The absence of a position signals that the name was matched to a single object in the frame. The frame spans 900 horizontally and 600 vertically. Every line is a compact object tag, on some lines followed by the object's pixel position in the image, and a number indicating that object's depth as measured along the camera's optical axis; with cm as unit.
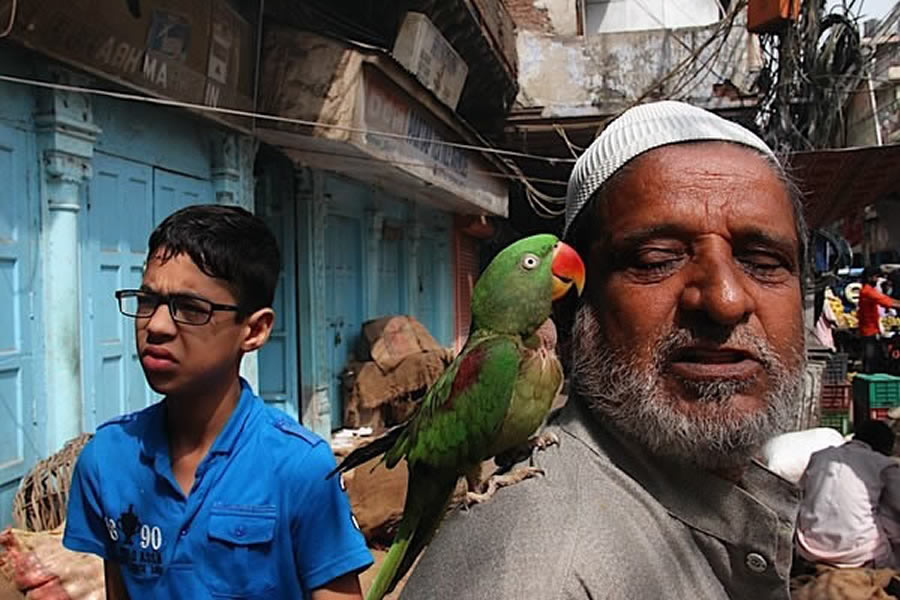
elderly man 113
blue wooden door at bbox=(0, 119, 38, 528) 383
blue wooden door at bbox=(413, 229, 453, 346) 1191
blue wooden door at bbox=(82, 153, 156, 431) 452
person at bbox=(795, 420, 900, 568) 403
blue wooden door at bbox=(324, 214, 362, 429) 816
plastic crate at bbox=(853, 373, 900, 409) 763
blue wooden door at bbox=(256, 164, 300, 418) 736
